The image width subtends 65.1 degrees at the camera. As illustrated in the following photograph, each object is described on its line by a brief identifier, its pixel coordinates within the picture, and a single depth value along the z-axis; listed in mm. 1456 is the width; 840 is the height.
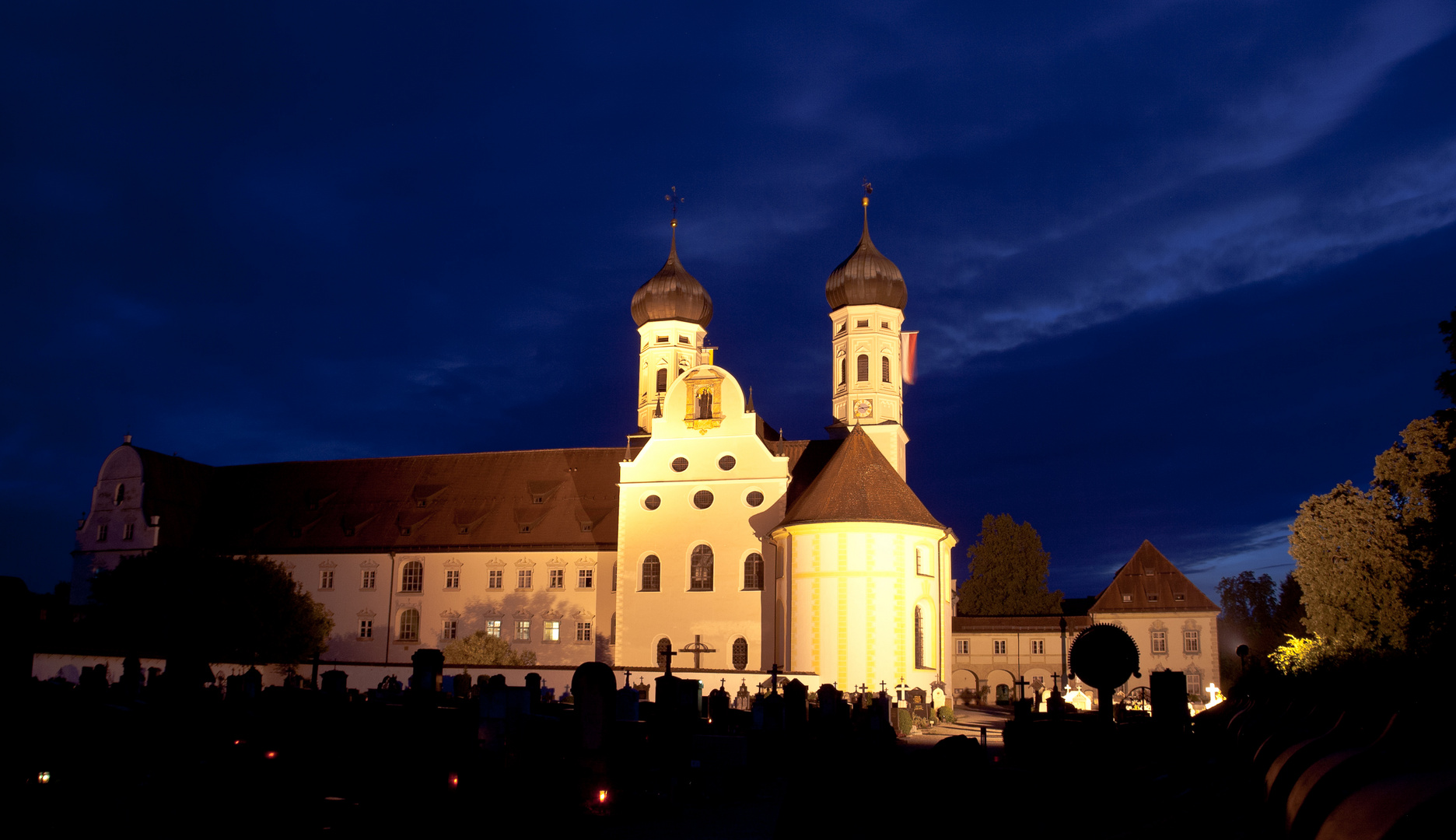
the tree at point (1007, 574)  74625
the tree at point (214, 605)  43969
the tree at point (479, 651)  45031
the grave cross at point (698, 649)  44812
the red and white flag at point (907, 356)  59156
